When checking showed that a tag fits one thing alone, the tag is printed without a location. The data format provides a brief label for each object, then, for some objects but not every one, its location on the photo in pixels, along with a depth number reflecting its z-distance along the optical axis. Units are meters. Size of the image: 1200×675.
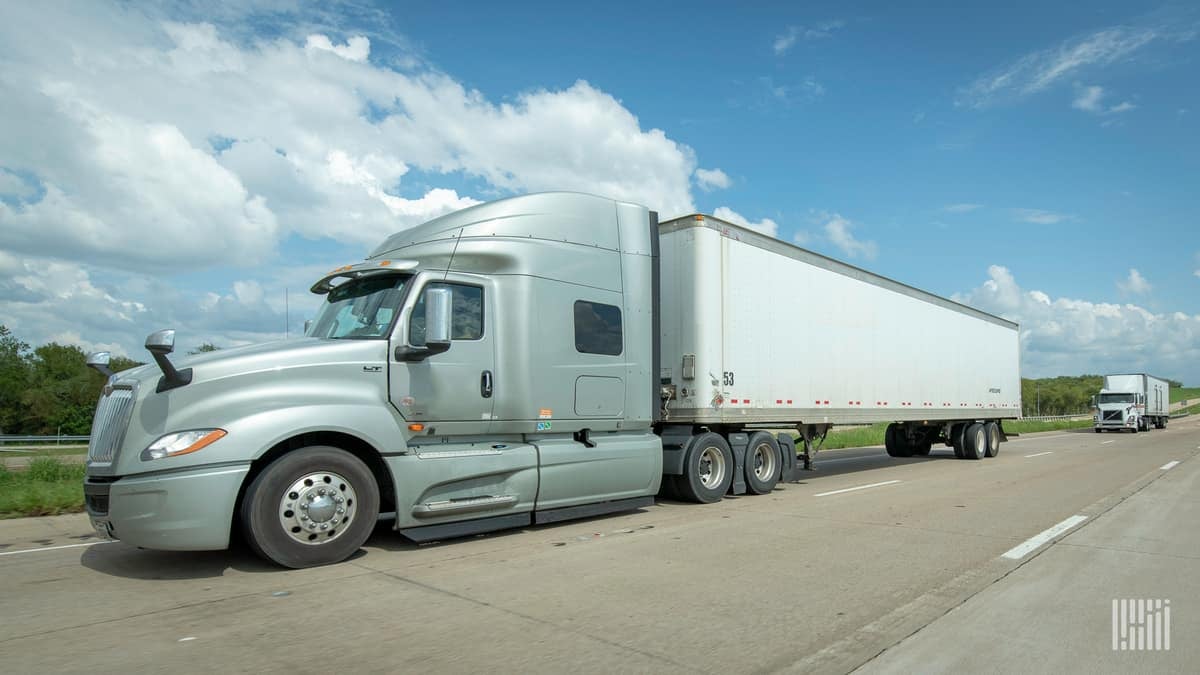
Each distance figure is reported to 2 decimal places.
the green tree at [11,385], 65.75
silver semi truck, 5.65
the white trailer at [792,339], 9.80
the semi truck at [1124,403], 42.38
